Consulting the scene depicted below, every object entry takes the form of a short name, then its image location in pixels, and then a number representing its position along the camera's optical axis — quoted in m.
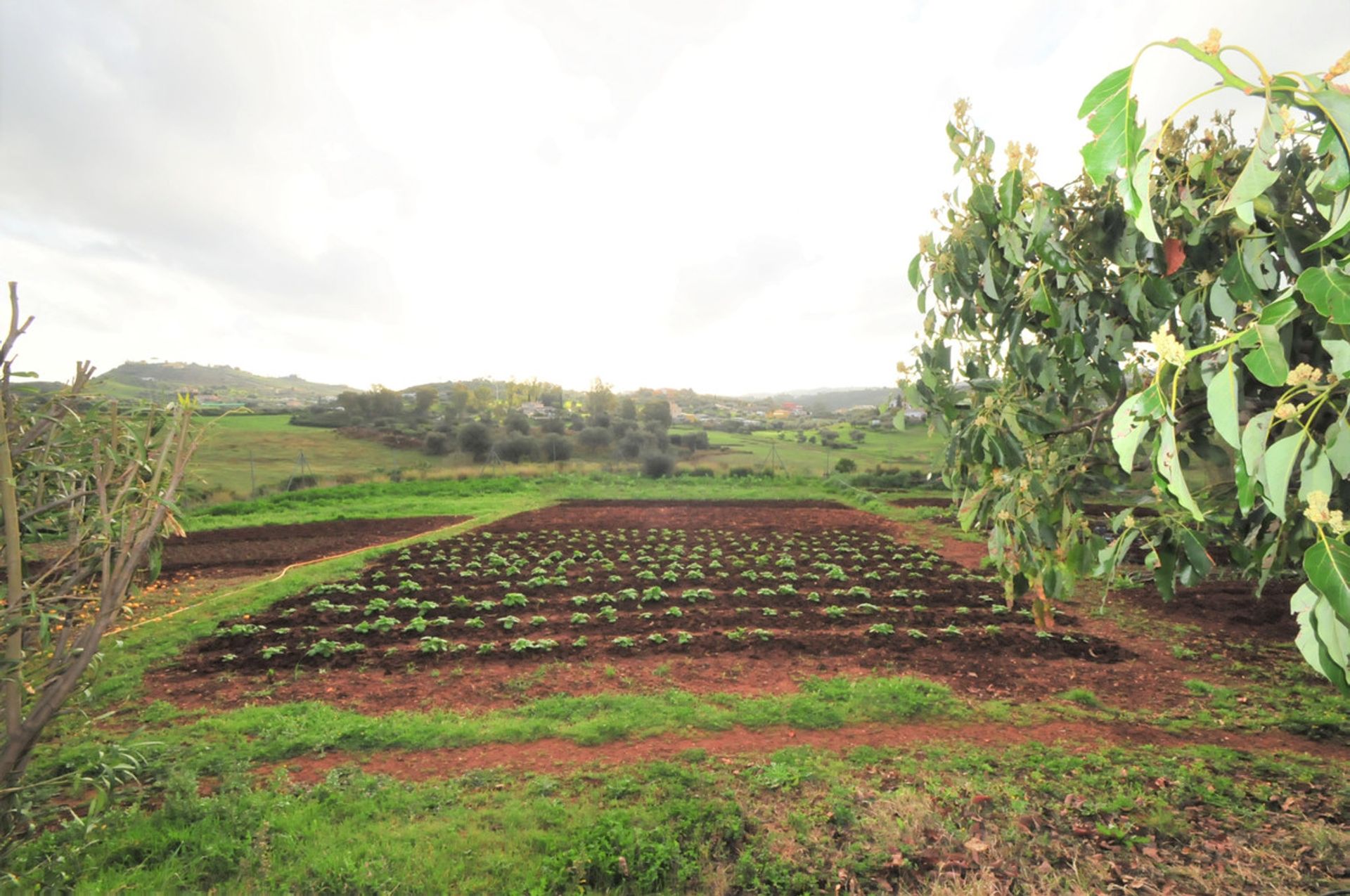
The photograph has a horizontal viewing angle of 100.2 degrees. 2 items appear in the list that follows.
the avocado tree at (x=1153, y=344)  1.07
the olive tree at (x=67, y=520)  2.10
